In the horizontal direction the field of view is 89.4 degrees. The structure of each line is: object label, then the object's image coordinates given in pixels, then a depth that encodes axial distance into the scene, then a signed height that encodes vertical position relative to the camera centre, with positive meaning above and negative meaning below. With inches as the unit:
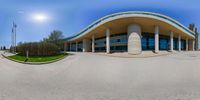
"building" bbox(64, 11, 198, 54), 755.3 +174.0
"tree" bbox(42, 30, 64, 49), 919.3 +122.6
